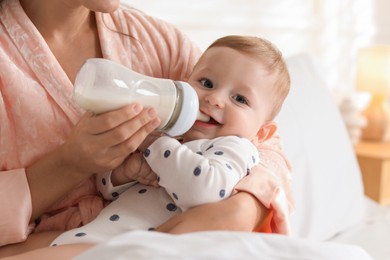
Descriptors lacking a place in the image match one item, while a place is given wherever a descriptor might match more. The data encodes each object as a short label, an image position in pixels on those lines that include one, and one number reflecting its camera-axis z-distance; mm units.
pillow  1474
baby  1001
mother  1004
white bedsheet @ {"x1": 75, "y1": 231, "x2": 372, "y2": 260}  819
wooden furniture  2076
